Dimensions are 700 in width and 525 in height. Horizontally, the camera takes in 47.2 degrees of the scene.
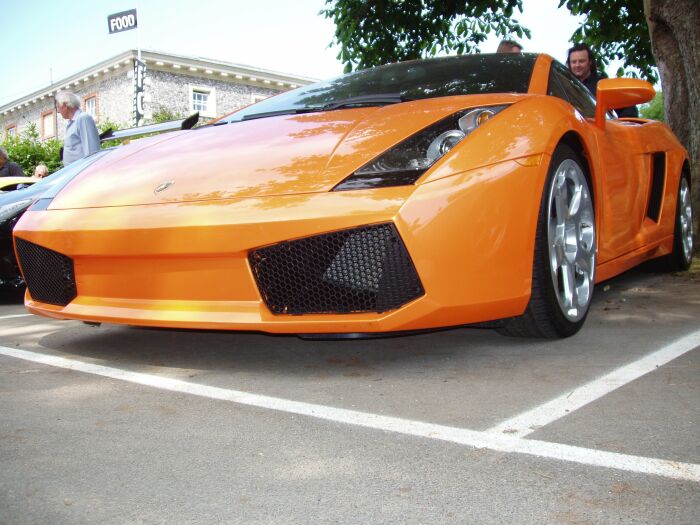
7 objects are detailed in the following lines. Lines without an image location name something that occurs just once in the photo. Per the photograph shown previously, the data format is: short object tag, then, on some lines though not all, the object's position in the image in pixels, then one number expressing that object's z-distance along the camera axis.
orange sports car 2.59
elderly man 6.82
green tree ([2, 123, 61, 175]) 20.98
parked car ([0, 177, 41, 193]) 6.23
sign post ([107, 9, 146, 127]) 28.05
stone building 30.08
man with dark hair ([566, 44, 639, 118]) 6.34
